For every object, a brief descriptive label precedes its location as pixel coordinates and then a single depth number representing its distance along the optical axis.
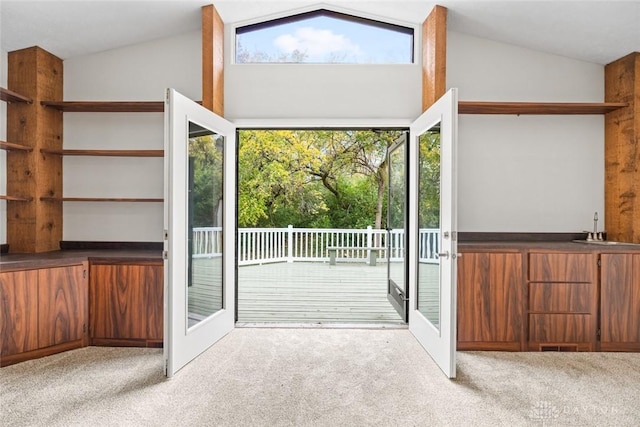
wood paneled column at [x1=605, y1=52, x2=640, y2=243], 3.61
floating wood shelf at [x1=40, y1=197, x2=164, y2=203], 3.66
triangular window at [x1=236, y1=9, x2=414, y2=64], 3.98
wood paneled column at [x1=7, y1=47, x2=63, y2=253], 3.64
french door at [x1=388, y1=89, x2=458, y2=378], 2.78
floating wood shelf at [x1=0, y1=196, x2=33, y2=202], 3.30
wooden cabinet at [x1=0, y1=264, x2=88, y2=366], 2.94
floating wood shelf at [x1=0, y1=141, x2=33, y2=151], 3.31
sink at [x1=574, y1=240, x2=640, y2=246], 3.48
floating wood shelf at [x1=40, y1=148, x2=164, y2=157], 3.68
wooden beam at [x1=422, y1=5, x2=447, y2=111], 3.58
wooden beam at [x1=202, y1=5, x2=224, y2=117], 3.65
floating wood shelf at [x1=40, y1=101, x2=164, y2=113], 3.62
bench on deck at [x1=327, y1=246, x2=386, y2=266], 8.28
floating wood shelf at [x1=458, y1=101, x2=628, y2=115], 3.55
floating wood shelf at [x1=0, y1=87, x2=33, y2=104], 3.32
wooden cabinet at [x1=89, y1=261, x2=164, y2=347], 3.33
